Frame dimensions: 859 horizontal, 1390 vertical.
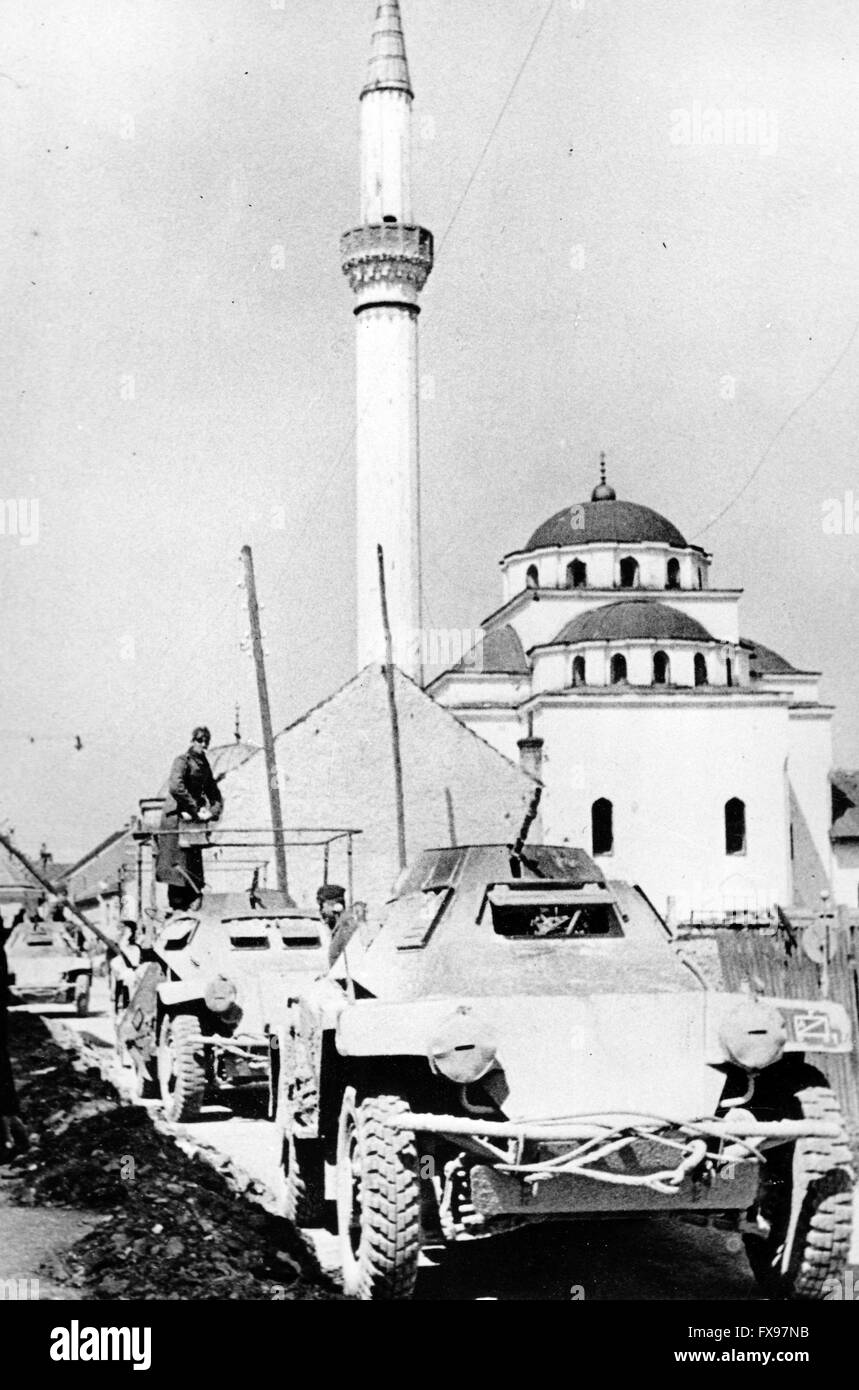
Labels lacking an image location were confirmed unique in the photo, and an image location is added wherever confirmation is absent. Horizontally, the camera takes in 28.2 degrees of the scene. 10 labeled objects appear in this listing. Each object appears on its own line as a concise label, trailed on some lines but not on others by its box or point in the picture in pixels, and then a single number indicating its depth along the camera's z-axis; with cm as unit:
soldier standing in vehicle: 1394
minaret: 4197
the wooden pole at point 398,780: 3216
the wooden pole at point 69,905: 1345
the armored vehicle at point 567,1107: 635
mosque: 4222
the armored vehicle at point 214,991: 1156
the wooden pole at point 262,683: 2703
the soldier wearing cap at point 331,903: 1262
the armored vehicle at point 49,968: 2311
